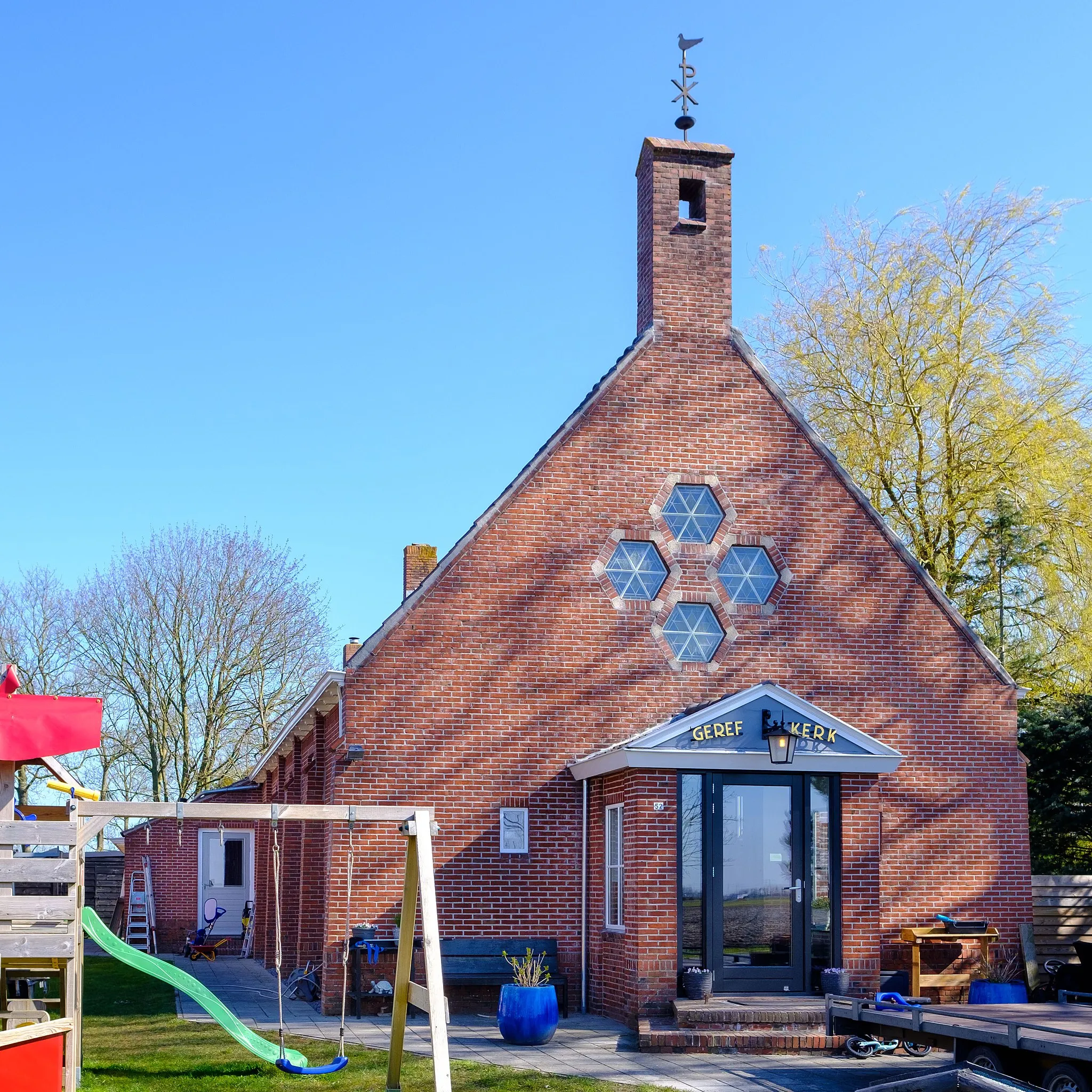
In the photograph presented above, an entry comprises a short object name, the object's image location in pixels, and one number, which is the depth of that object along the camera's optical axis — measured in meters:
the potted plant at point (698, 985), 14.96
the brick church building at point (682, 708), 15.68
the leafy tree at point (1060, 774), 21.20
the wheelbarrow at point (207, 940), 27.72
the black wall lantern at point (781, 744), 15.19
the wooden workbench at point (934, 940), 16.70
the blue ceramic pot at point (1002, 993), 15.57
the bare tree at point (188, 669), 37.31
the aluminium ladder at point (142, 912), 30.61
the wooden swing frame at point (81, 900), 9.64
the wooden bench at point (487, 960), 16.12
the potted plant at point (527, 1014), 14.12
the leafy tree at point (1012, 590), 24.72
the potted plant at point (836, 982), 15.17
